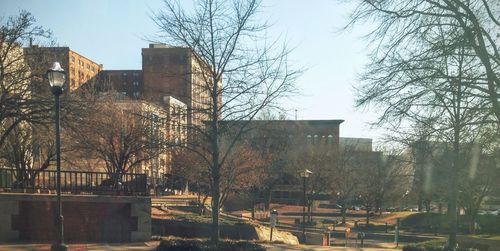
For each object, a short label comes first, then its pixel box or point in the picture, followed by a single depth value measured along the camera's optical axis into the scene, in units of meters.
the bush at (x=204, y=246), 13.77
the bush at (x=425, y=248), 17.53
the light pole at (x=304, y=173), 29.96
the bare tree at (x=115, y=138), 27.50
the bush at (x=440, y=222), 35.40
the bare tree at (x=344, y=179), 54.94
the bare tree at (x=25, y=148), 19.83
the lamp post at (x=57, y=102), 12.00
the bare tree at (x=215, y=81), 14.65
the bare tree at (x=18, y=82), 18.64
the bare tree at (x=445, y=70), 12.70
